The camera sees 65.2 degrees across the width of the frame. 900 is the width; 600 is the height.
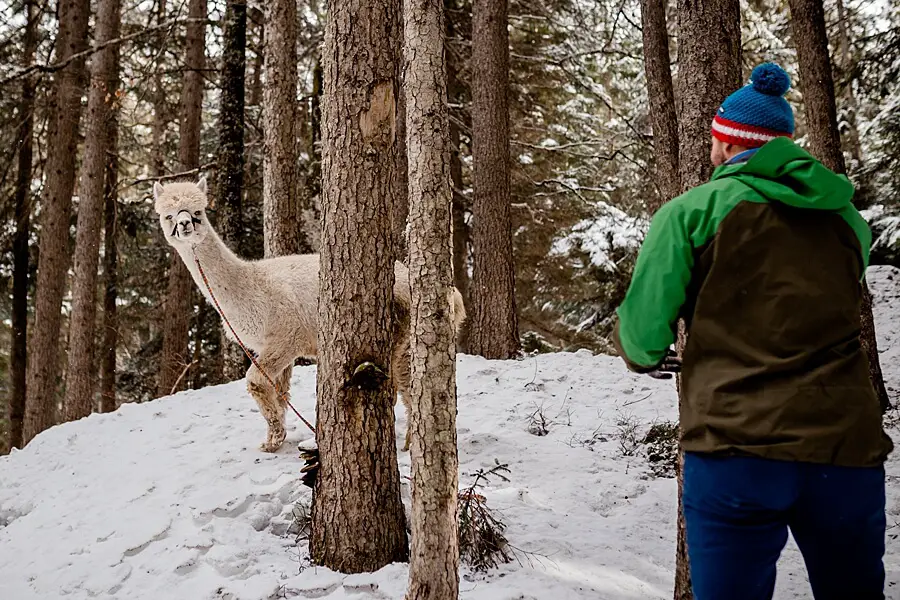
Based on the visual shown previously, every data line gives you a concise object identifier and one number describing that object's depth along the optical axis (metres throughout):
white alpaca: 6.61
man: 2.22
